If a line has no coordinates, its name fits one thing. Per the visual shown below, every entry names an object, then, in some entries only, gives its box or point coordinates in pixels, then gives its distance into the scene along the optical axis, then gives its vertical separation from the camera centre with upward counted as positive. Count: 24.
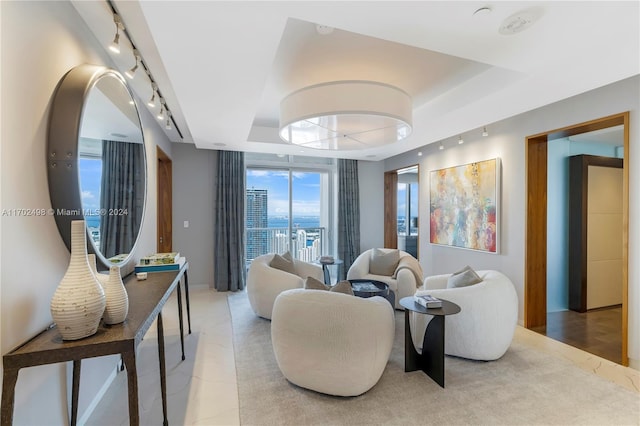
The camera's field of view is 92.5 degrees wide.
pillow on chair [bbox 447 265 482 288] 2.96 -0.69
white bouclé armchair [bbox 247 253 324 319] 3.78 -0.93
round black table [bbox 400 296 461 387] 2.41 -1.13
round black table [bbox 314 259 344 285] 4.80 -0.93
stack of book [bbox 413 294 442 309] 2.47 -0.77
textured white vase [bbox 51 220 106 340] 1.26 -0.37
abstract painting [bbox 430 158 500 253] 4.09 +0.04
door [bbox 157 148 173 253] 5.01 +0.08
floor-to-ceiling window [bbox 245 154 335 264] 6.03 +0.07
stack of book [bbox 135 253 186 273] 2.78 -0.50
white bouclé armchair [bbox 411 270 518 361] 2.73 -1.01
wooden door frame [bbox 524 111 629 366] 3.68 -0.30
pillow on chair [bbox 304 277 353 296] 2.48 -0.65
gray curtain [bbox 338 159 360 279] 6.37 -0.06
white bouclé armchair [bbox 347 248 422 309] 4.05 -0.93
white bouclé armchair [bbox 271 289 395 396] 2.17 -0.94
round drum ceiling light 2.40 +0.79
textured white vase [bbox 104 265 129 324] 1.47 -0.44
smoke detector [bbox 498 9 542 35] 1.63 +1.04
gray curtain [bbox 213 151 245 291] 5.45 -0.29
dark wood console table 1.17 -0.58
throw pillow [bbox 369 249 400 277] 4.51 -0.80
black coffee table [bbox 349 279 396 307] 3.50 -0.97
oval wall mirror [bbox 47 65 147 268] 1.56 +0.30
